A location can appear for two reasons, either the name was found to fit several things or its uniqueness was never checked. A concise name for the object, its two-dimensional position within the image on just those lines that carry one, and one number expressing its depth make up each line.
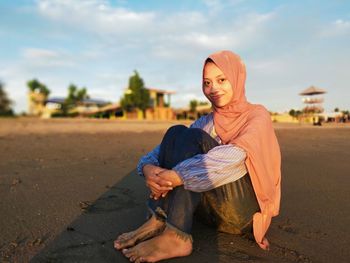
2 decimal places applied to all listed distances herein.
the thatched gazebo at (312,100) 32.38
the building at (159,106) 33.84
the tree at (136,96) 34.06
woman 1.65
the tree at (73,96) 45.66
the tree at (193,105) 38.31
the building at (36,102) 49.94
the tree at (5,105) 24.03
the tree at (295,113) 34.79
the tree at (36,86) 56.12
